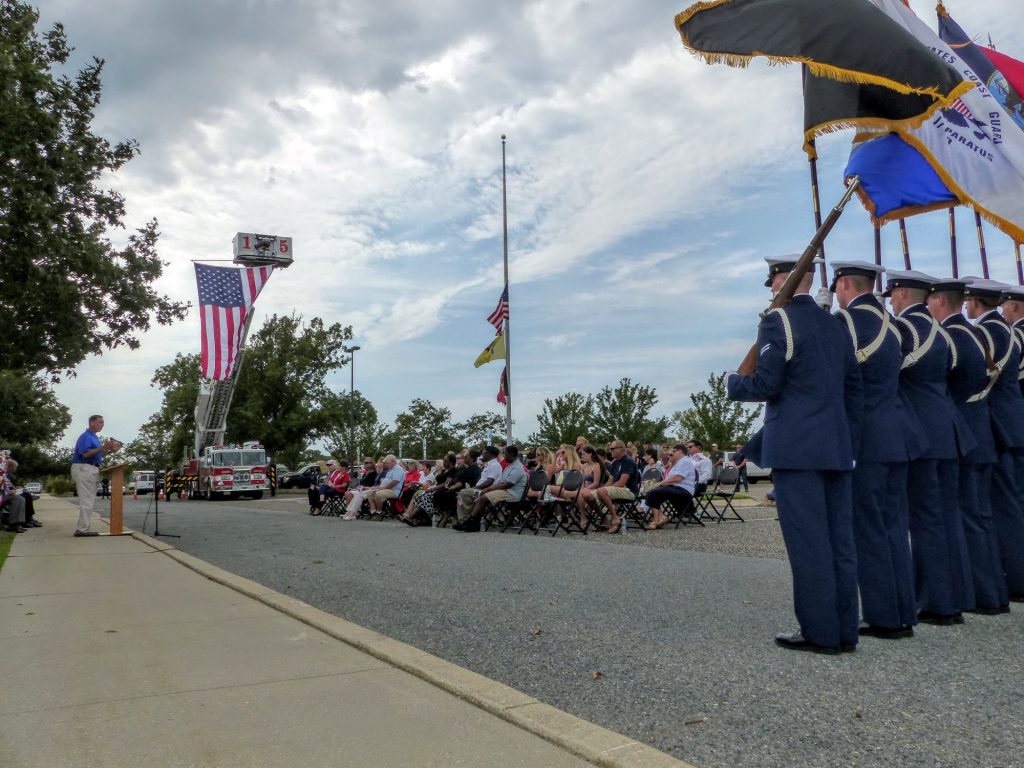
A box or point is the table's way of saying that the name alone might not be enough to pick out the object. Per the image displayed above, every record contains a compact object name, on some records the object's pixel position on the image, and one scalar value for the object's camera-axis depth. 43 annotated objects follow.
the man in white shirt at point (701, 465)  14.92
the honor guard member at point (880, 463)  4.99
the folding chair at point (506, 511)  13.76
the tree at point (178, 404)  54.09
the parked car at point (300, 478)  44.00
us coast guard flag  7.26
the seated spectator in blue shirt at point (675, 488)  13.99
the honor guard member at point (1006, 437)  6.07
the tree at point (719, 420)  41.03
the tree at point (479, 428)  61.48
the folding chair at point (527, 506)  13.75
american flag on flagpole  25.95
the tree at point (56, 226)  12.95
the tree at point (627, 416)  40.88
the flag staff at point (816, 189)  5.88
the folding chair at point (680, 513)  14.39
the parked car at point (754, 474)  37.22
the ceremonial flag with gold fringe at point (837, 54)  5.92
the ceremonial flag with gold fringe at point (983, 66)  8.43
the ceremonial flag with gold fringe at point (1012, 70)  8.58
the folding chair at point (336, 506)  20.10
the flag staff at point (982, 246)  8.06
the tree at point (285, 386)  49.91
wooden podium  13.06
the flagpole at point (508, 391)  25.23
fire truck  33.72
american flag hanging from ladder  21.55
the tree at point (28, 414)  53.97
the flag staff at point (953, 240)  8.19
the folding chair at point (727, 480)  15.33
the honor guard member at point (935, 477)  5.42
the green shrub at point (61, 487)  60.25
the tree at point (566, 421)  41.03
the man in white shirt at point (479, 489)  14.37
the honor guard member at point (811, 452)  4.64
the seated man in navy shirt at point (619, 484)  13.12
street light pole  51.78
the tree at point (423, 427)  61.28
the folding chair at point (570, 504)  13.35
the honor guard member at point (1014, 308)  6.38
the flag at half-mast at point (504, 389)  25.95
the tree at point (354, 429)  51.84
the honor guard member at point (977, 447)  5.74
